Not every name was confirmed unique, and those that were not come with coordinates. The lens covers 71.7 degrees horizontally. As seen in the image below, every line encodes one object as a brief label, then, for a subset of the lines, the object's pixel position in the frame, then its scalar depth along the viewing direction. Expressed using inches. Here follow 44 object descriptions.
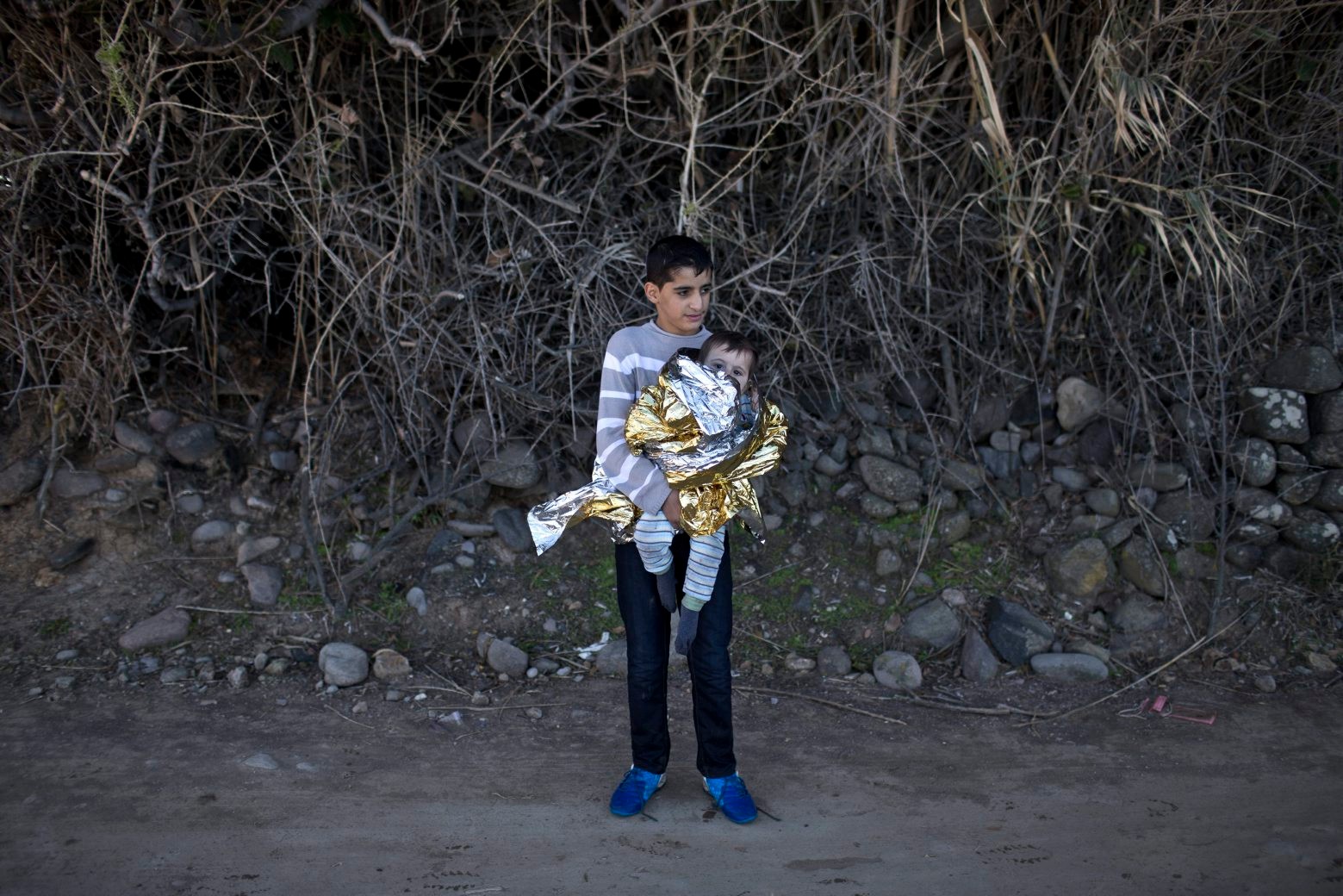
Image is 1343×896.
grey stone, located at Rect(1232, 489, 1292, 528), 159.9
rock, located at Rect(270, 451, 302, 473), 171.0
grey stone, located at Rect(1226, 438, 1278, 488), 161.5
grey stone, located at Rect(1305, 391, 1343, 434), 159.3
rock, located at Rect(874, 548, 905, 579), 158.2
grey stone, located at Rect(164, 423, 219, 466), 168.9
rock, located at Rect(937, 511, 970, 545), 162.7
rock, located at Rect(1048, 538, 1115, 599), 155.8
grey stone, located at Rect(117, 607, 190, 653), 145.6
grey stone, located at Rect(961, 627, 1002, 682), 143.9
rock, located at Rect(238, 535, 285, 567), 159.2
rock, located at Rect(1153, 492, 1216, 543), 160.1
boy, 100.4
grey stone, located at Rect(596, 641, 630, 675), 144.6
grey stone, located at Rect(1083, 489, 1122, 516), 163.5
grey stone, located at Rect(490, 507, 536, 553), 163.3
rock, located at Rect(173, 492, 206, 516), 165.8
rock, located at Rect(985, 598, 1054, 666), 147.2
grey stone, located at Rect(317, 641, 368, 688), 139.3
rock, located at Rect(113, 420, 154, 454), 168.1
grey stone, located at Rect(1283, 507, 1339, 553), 155.9
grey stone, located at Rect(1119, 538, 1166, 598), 154.9
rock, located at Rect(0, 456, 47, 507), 163.3
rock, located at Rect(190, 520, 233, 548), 162.4
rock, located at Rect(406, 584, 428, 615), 153.1
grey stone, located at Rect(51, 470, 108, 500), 165.2
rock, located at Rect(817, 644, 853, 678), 145.4
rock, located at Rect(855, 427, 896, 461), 169.5
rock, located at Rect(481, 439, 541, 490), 164.9
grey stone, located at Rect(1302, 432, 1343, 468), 159.3
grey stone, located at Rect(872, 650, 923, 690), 141.9
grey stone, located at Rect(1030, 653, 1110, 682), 143.8
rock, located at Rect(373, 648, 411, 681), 141.6
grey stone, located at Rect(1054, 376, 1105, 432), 171.5
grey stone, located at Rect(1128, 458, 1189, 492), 163.8
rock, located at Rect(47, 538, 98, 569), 156.7
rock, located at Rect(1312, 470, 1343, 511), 158.2
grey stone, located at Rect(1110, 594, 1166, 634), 151.9
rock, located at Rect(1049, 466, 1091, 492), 168.1
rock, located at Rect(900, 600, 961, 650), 149.8
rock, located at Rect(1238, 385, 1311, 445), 161.5
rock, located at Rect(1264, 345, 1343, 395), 161.6
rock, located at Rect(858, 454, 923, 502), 164.6
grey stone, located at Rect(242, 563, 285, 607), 153.1
